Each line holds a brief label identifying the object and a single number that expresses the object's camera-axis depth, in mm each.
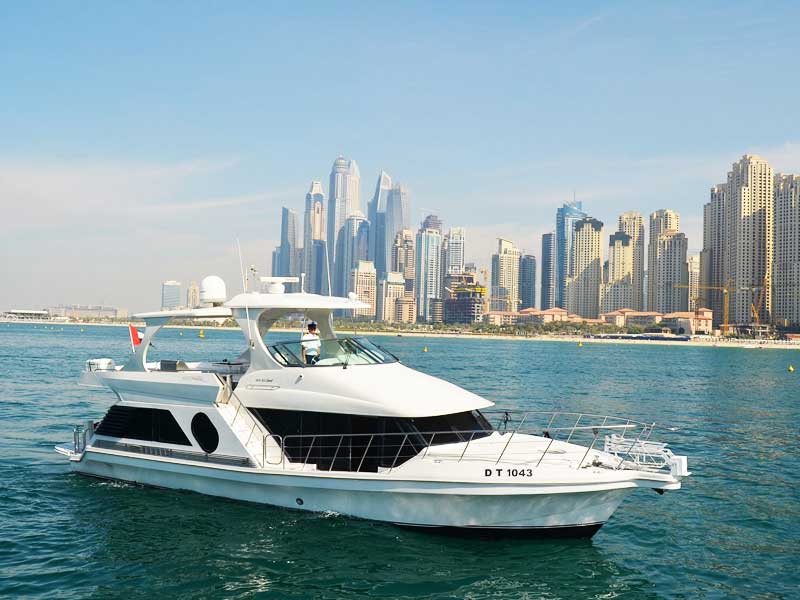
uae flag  15625
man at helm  12984
